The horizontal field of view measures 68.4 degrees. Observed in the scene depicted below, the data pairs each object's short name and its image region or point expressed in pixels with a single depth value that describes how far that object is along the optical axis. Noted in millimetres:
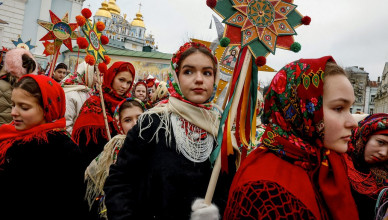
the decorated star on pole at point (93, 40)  3648
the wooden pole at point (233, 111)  1639
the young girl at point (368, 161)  1761
